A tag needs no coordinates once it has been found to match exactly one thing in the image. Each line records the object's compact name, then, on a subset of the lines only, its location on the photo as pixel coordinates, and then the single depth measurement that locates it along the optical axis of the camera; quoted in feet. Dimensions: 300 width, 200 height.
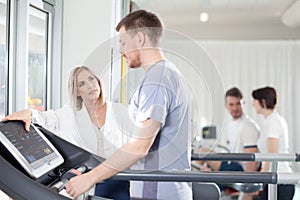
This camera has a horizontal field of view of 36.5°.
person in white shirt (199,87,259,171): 13.78
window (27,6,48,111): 8.66
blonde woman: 6.97
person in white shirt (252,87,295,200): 12.72
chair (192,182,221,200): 7.33
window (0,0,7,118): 7.62
